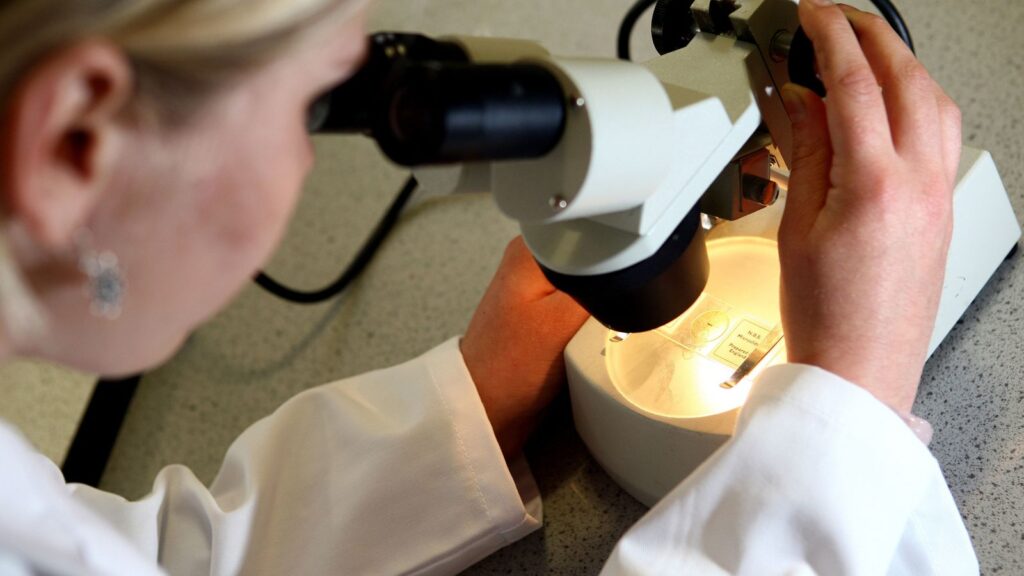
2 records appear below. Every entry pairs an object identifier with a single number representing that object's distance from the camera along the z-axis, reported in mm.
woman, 388
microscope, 468
